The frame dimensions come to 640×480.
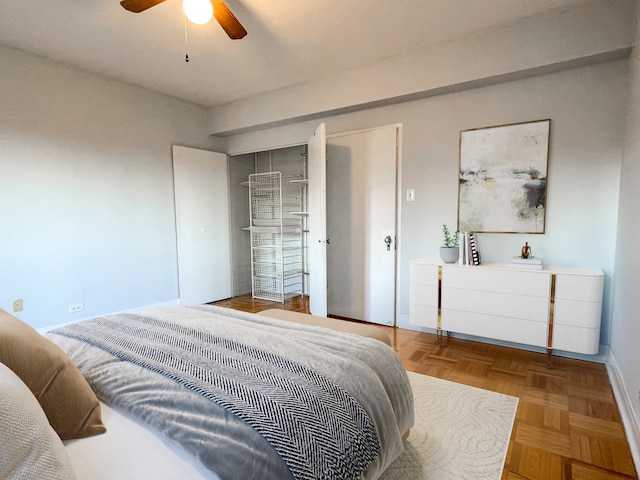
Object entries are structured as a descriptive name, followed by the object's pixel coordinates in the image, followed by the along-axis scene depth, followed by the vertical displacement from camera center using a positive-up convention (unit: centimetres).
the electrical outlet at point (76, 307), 320 -88
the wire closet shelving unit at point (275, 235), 483 -30
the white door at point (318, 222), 335 -7
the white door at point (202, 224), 410 -11
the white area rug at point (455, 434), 147 -113
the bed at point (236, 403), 82 -56
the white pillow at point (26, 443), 59 -43
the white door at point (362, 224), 339 -11
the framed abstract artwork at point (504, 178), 266 +30
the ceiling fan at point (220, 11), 197 +125
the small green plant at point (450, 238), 296 -21
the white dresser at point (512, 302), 229 -68
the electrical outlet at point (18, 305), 286 -76
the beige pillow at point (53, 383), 88 -46
